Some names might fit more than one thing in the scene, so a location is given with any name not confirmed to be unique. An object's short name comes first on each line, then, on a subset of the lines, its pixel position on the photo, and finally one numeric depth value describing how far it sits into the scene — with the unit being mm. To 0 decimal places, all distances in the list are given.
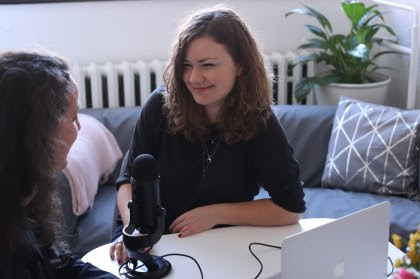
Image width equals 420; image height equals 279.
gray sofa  2383
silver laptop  1172
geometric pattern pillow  2617
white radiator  3133
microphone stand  1378
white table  1437
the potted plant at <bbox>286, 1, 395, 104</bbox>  3049
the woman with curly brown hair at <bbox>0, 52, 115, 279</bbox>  1032
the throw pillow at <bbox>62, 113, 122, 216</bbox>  2436
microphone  1339
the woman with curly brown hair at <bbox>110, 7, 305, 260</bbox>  1759
